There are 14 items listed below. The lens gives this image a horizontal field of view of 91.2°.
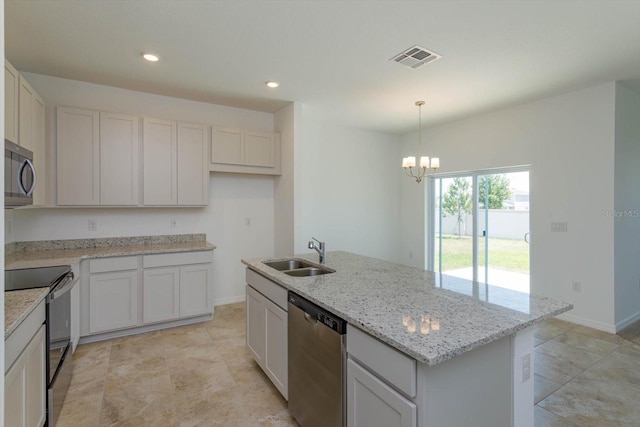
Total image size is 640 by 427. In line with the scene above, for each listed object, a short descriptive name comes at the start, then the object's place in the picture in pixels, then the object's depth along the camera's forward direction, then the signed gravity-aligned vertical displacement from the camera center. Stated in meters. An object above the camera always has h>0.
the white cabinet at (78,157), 3.15 +0.57
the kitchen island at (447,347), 1.17 -0.55
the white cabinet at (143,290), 3.11 -0.84
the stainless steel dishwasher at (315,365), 1.54 -0.84
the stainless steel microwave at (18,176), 1.75 +0.22
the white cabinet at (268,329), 2.11 -0.88
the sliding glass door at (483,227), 4.36 -0.24
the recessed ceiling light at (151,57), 2.82 +1.43
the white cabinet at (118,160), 3.35 +0.57
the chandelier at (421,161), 3.88 +0.63
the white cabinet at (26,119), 2.33 +0.78
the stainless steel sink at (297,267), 2.51 -0.47
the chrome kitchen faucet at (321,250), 2.69 -0.33
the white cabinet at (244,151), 4.00 +0.81
